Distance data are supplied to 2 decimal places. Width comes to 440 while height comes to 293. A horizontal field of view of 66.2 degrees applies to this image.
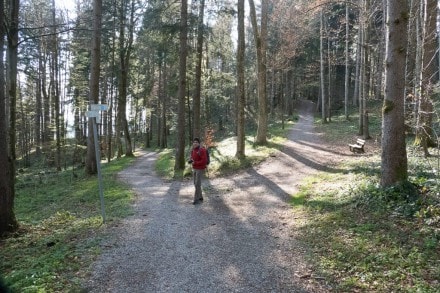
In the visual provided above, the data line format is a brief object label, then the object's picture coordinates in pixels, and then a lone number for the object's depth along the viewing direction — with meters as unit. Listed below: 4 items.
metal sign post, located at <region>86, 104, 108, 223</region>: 7.45
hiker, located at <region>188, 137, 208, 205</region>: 9.74
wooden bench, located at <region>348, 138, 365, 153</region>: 15.27
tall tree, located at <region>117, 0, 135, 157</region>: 23.80
